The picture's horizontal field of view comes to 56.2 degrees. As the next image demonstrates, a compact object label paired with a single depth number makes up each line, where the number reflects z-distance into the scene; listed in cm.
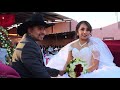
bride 138
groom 118
